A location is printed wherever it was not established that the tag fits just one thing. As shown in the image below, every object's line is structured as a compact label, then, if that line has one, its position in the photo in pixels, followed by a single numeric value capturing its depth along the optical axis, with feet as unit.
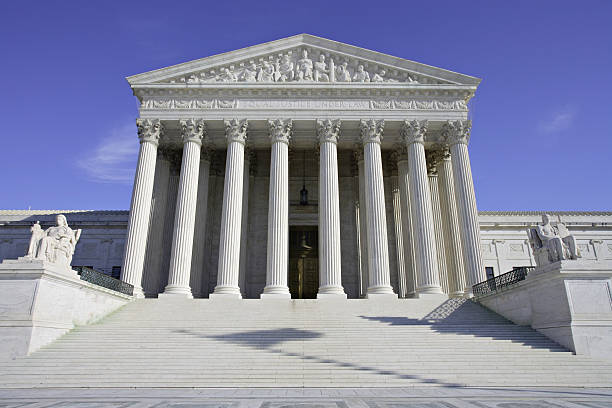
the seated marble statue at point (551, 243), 53.98
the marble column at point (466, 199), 78.38
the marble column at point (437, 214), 88.38
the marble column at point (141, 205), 77.36
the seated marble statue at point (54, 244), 53.98
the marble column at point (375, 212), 77.15
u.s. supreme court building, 44.73
